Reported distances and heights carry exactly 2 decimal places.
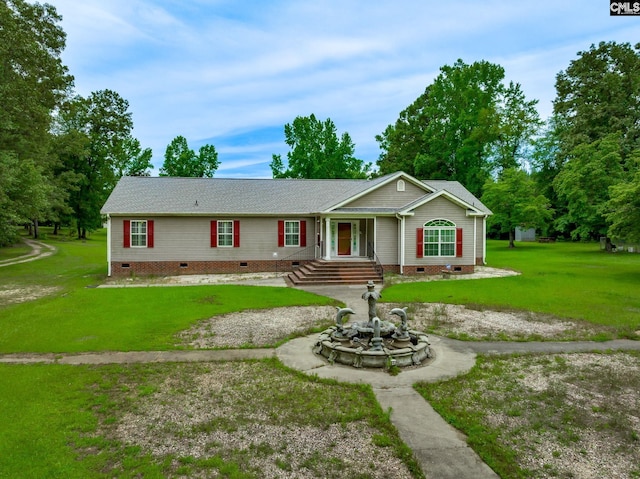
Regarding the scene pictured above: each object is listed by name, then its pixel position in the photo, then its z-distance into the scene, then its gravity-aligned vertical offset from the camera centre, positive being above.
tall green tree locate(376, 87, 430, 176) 48.16 +11.66
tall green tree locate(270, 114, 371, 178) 46.47 +9.90
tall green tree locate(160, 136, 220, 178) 56.88 +10.67
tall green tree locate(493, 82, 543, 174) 41.12 +10.69
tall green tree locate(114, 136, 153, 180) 56.49 +10.85
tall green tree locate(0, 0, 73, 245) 20.55 +7.94
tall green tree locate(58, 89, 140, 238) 44.25 +10.08
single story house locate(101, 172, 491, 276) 21.14 +0.25
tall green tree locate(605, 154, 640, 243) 18.47 +0.97
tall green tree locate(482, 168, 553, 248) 36.09 +2.96
